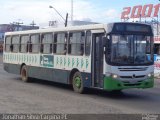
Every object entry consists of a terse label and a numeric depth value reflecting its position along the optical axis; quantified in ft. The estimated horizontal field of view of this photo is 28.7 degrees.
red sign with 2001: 147.05
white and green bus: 36.59
